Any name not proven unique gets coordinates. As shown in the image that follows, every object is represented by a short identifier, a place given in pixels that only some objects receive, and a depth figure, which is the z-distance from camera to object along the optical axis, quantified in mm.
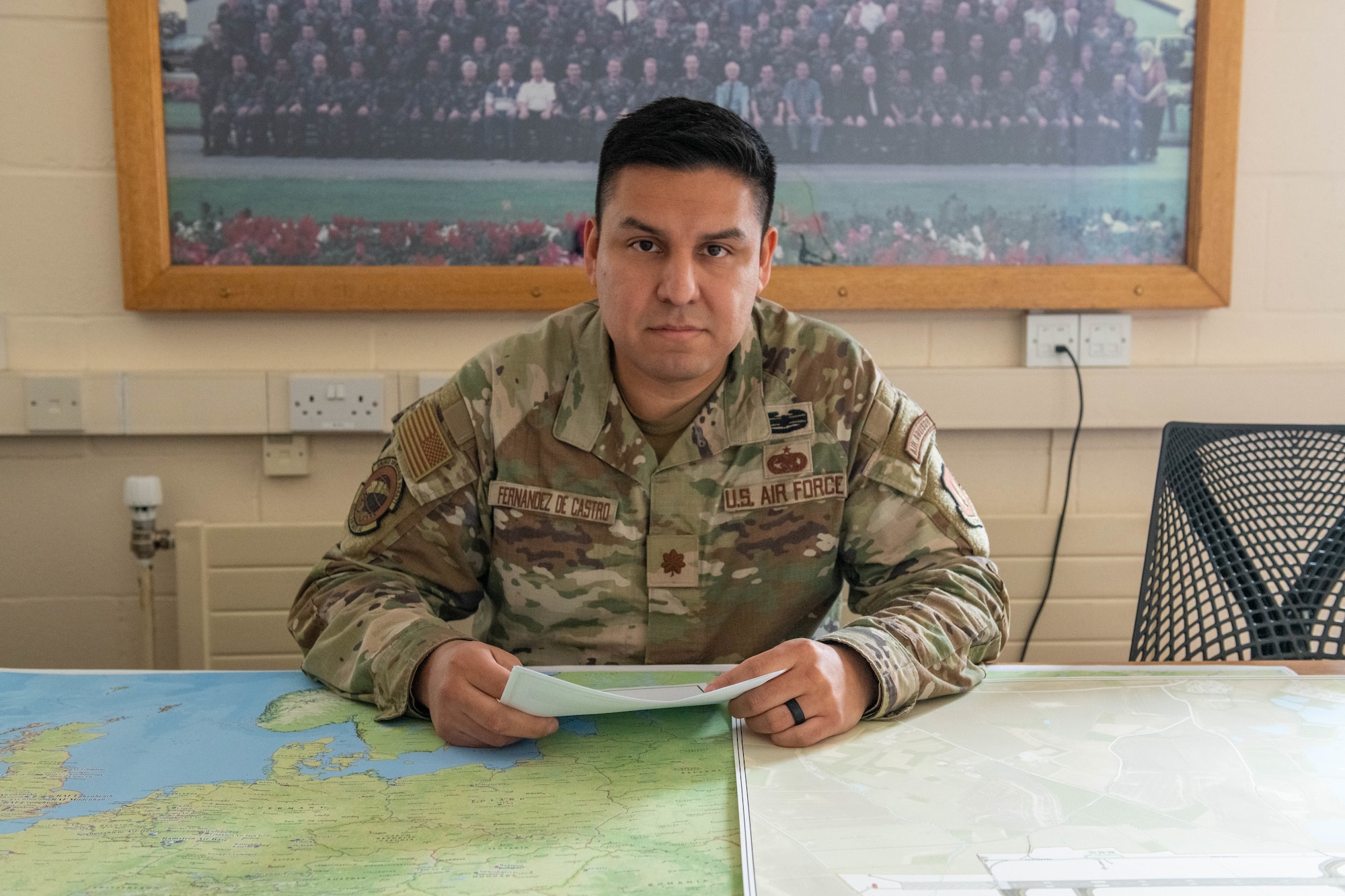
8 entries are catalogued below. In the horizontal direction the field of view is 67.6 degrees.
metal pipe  1925
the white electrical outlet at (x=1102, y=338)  2016
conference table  732
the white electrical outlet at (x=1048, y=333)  2004
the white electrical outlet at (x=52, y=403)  1878
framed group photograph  1875
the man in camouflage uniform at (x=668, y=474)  1294
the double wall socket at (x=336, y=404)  1920
